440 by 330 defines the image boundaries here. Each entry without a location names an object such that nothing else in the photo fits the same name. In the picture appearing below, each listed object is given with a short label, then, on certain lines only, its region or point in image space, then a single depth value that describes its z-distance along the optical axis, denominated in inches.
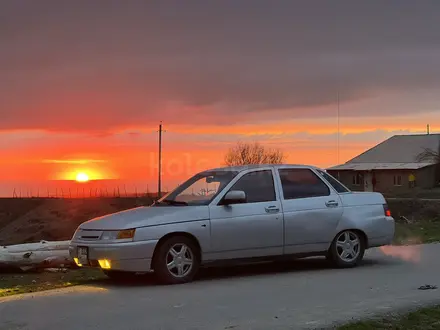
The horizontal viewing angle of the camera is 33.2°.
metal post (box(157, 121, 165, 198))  1934.1
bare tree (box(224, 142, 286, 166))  3015.7
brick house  2768.2
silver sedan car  409.7
